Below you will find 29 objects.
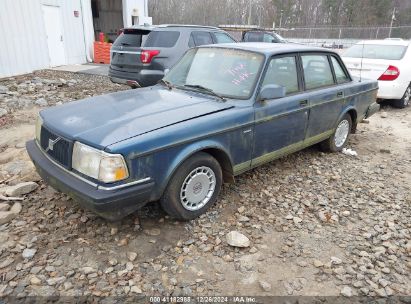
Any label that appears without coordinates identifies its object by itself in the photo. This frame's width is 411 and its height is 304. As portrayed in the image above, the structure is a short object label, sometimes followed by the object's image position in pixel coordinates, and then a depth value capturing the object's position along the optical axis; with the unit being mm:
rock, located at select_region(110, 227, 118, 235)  3262
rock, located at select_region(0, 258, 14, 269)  2846
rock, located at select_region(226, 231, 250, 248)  3189
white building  10883
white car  7922
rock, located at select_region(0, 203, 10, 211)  3568
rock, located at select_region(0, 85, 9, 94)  8686
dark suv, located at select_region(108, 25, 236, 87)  7707
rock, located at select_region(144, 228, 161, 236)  3287
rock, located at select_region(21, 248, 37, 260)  2940
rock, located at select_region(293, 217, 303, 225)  3629
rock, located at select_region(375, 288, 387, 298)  2740
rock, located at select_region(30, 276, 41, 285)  2682
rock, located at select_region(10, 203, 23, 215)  3542
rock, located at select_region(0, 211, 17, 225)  3381
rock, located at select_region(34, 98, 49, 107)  7945
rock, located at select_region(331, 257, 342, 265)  3047
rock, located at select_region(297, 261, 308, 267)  3010
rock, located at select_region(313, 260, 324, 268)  3008
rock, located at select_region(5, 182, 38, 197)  3798
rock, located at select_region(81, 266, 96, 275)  2801
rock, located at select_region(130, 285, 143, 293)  2653
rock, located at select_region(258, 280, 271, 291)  2736
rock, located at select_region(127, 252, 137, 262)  2957
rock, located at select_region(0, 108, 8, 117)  7005
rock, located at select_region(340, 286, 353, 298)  2716
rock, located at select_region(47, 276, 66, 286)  2684
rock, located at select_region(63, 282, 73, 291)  2647
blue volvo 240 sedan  2788
